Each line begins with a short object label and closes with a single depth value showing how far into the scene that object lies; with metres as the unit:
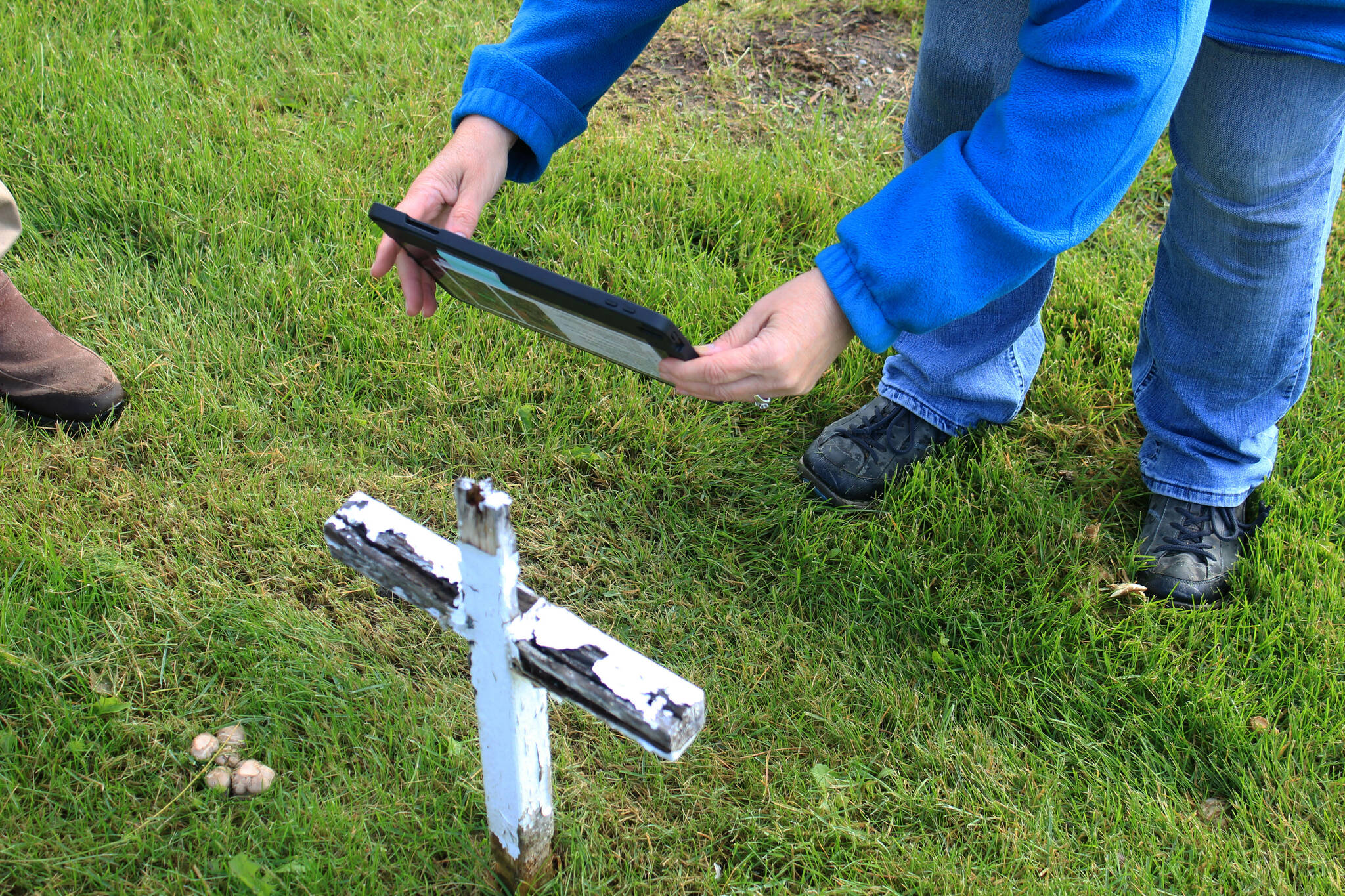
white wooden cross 1.18
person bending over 1.35
